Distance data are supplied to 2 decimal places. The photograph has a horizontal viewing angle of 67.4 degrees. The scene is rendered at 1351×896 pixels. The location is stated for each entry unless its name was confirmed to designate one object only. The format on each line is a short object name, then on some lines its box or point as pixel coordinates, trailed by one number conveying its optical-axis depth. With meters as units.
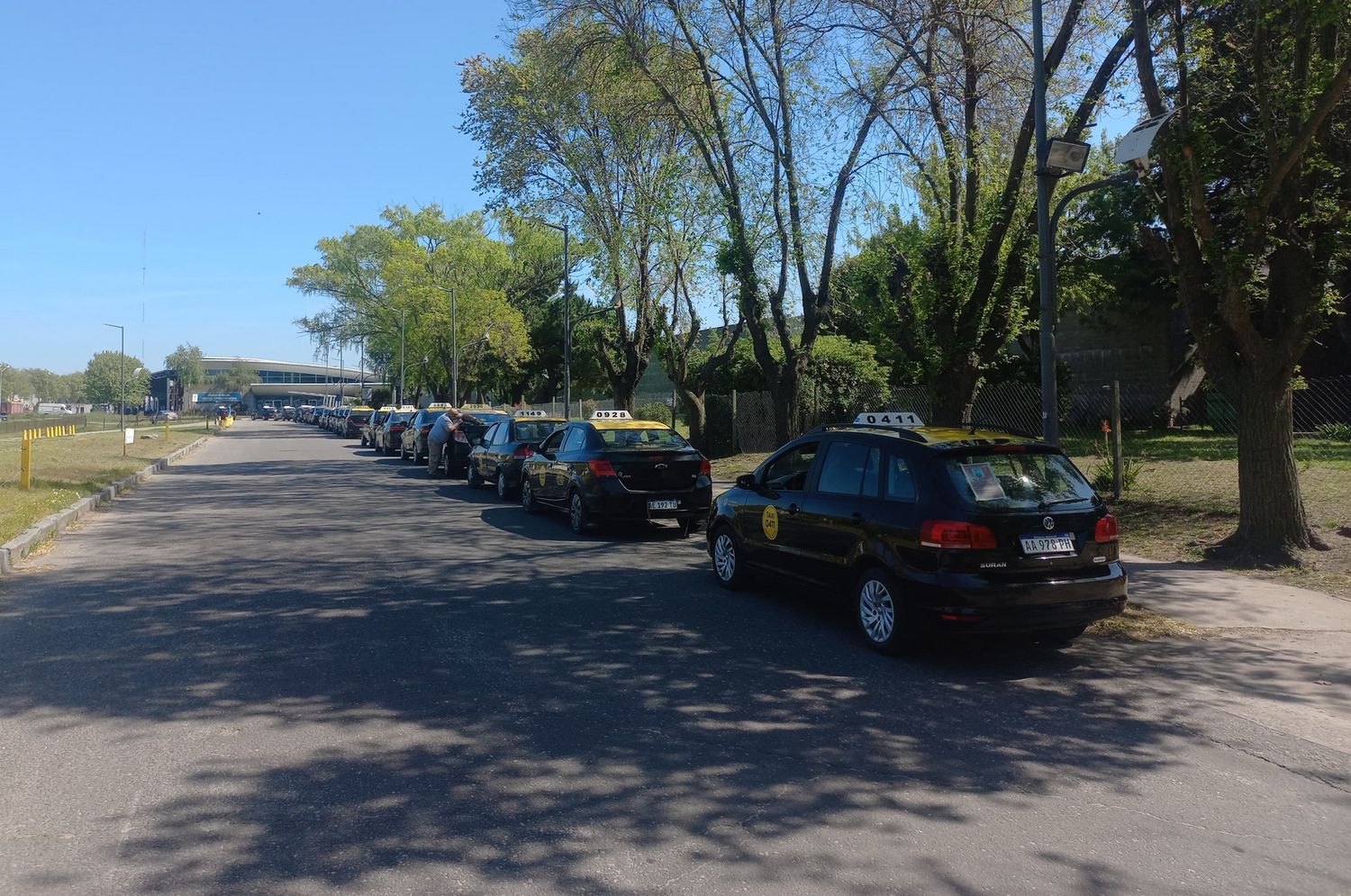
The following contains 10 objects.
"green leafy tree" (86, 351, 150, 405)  119.50
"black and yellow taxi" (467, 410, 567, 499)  17.88
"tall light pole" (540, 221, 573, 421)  32.24
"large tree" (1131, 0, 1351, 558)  9.64
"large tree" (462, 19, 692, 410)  21.16
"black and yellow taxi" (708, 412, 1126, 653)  6.65
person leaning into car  23.34
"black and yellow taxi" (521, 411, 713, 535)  13.09
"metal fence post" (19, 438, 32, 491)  16.81
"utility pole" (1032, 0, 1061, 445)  10.98
